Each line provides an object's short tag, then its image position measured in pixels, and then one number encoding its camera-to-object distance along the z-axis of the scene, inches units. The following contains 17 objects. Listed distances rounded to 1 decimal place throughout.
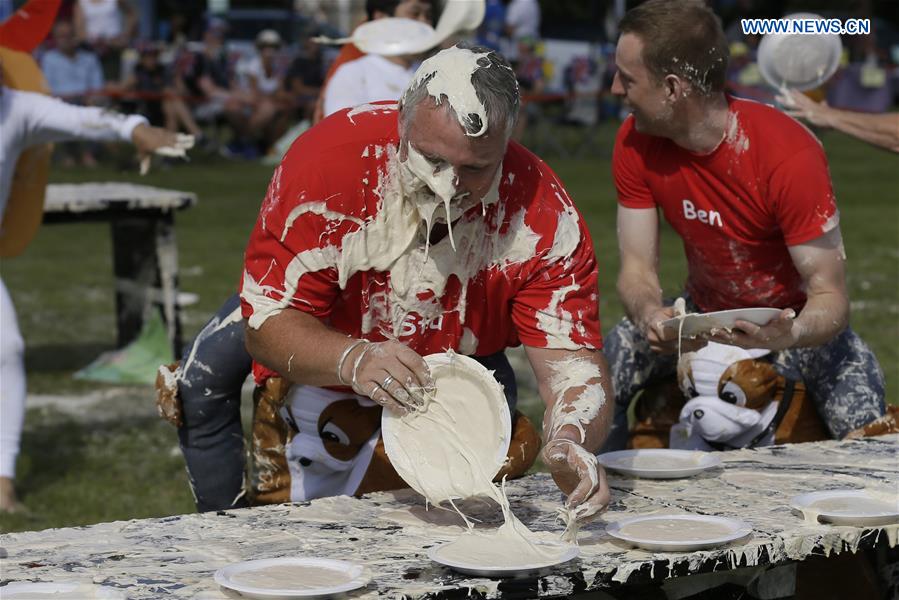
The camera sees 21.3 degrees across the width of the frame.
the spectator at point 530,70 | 1271.9
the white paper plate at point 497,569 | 186.5
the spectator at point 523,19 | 1463.5
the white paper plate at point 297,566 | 176.5
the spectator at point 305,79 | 1304.7
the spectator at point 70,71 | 1195.3
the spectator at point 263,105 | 1302.6
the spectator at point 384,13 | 415.4
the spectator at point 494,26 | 1370.4
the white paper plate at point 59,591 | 176.5
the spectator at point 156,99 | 1261.0
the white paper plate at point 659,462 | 244.6
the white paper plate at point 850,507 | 212.1
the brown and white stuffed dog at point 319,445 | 266.3
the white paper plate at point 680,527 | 197.6
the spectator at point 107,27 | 1334.3
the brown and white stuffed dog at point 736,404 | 301.0
